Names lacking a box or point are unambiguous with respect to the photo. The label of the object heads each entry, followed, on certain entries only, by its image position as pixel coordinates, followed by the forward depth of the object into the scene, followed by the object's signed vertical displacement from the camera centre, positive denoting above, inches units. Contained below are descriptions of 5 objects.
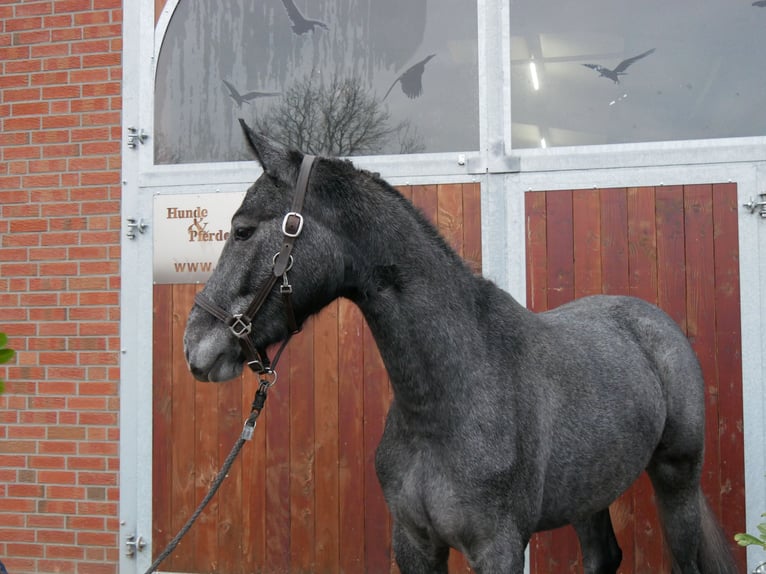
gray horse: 87.6 -8.1
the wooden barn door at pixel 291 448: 159.8 -34.6
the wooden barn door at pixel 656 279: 149.3 +2.9
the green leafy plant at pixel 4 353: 70.9 -5.5
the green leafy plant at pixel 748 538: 86.6 -29.8
